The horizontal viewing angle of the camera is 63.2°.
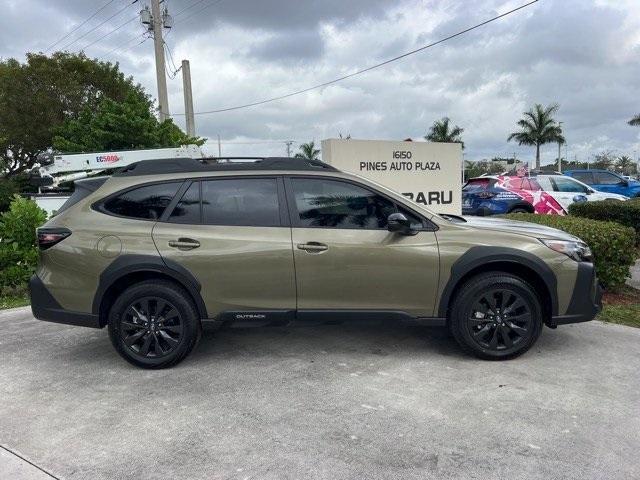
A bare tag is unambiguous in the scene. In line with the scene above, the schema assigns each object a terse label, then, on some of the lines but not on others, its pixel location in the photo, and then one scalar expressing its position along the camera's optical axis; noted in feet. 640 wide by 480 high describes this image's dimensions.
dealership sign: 27.63
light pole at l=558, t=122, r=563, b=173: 167.30
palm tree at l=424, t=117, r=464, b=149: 148.25
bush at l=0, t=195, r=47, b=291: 23.94
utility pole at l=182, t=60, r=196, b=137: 74.84
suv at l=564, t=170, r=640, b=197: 64.80
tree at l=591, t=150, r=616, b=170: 249.14
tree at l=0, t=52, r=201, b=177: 82.58
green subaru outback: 13.65
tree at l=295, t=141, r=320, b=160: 147.23
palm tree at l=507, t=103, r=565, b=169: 163.53
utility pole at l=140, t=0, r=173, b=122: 66.18
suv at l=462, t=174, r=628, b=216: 46.83
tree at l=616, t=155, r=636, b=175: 248.11
